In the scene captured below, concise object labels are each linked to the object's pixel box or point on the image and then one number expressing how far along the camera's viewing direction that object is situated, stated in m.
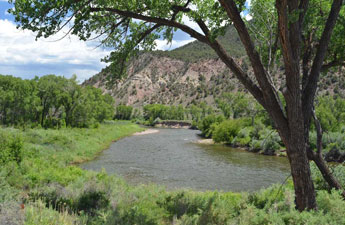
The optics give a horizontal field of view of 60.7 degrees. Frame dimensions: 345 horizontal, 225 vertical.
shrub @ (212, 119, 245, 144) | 46.78
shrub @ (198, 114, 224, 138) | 59.89
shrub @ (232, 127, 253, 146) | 41.66
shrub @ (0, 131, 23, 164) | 16.08
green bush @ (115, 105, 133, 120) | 114.87
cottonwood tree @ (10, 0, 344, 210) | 5.77
